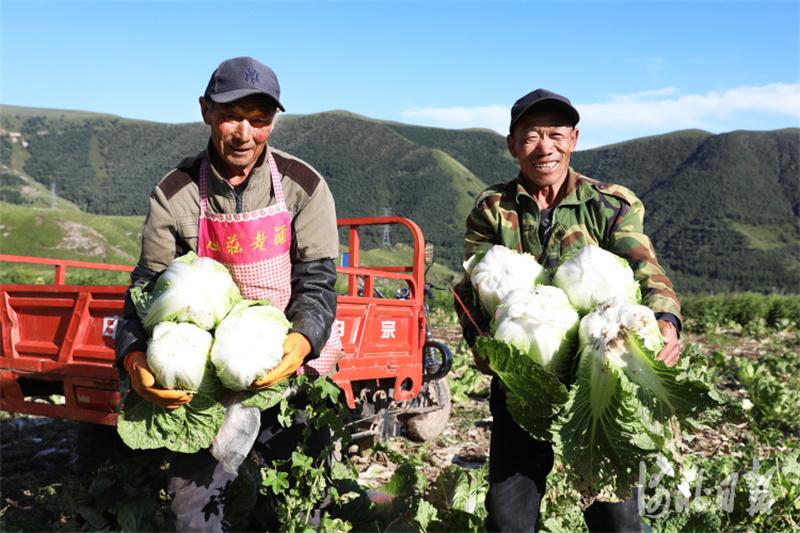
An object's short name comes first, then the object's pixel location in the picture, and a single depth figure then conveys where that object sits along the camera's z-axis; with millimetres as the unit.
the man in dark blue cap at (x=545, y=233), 2650
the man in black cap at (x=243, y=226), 2586
